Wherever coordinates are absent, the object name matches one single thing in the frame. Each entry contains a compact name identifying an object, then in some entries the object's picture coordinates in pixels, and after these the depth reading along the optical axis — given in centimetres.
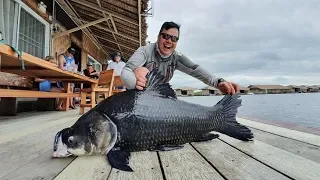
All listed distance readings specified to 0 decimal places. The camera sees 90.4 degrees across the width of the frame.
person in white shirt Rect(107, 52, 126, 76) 390
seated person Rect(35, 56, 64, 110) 348
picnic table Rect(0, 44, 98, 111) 168
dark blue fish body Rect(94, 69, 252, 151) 94
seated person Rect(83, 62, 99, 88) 444
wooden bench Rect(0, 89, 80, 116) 225
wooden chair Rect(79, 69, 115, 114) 275
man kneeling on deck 128
